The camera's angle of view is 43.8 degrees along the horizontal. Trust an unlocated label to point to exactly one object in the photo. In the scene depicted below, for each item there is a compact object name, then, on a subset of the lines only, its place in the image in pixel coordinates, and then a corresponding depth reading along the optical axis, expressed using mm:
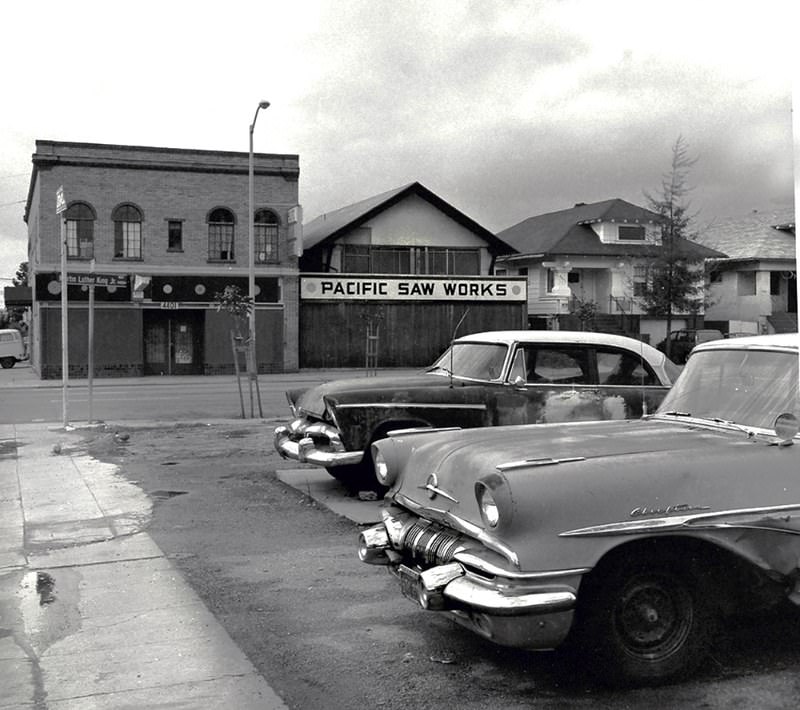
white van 44000
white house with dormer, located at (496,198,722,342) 44156
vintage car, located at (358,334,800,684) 4160
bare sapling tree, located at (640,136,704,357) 37438
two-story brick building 34938
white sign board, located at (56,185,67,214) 15273
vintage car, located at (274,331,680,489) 8906
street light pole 33000
